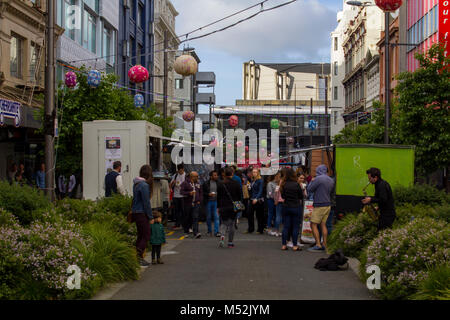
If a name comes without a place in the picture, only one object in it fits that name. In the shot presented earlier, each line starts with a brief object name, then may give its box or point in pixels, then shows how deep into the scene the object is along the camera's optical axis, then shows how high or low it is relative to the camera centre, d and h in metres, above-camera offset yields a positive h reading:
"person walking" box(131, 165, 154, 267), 11.63 -0.90
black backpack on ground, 11.49 -1.78
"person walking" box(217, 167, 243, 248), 15.36 -1.01
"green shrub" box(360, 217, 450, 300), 8.48 -1.27
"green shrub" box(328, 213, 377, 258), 12.83 -1.50
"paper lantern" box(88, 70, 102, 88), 22.36 +2.62
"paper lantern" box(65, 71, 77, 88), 22.19 +2.57
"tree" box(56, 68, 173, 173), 22.83 +1.61
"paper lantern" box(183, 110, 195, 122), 42.28 +2.58
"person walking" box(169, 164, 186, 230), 18.99 -0.95
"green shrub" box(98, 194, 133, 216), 14.03 -0.99
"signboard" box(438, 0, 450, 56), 33.44 +6.99
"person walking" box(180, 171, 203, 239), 18.23 -1.04
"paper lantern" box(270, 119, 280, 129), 52.69 +2.67
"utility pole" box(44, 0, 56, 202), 15.38 +1.15
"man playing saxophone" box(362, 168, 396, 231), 11.44 -0.72
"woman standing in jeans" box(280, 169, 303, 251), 14.65 -1.02
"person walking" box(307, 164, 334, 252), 14.32 -0.88
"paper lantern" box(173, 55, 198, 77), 20.86 +2.84
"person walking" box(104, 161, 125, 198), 16.09 -0.56
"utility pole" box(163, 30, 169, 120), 35.62 +3.62
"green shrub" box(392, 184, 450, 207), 14.84 -0.85
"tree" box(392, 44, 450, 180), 23.16 +1.66
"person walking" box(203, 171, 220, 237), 18.11 -1.27
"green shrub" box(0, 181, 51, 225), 11.05 -0.73
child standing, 12.09 -1.41
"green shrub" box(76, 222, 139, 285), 9.55 -1.46
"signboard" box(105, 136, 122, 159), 19.08 +0.27
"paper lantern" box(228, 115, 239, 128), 50.35 +2.73
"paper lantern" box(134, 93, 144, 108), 31.82 +2.70
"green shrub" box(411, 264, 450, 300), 7.54 -1.43
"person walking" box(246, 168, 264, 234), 18.84 -1.23
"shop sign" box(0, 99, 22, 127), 20.36 +1.45
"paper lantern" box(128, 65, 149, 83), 24.27 +2.98
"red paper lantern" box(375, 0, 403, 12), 18.34 +4.14
